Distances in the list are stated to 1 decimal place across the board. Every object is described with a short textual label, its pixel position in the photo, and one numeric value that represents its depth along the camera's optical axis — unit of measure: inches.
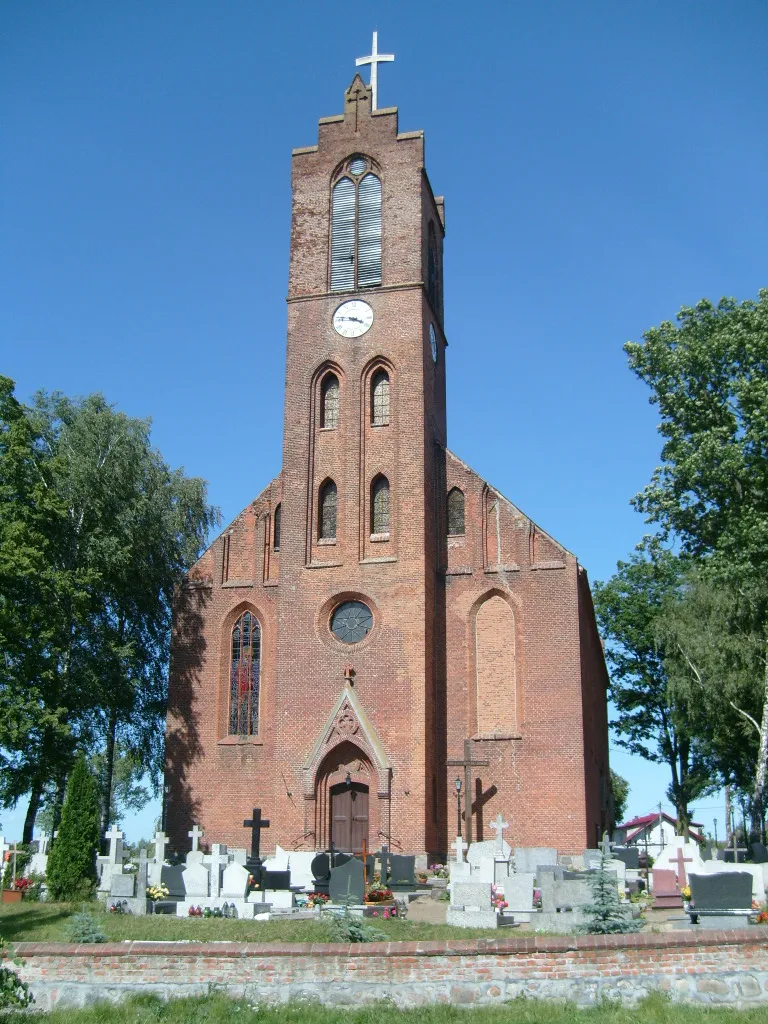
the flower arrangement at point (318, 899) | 782.5
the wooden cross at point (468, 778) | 1075.3
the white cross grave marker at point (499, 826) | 950.4
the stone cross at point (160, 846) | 865.2
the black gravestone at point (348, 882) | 738.2
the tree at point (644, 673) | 1721.2
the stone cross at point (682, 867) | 825.6
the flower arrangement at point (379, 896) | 769.6
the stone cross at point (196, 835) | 957.1
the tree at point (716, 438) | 982.4
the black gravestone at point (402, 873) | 890.1
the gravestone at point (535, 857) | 887.1
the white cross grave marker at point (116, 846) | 930.1
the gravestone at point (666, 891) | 769.6
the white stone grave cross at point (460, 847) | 953.1
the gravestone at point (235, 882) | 796.6
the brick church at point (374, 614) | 1087.0
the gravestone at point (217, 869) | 814.5
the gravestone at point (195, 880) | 814.5
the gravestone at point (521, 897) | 709.9
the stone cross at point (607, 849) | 850.4
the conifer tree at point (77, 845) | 908.0
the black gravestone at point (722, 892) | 580.7
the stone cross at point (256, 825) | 908.1
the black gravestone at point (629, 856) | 942.4
